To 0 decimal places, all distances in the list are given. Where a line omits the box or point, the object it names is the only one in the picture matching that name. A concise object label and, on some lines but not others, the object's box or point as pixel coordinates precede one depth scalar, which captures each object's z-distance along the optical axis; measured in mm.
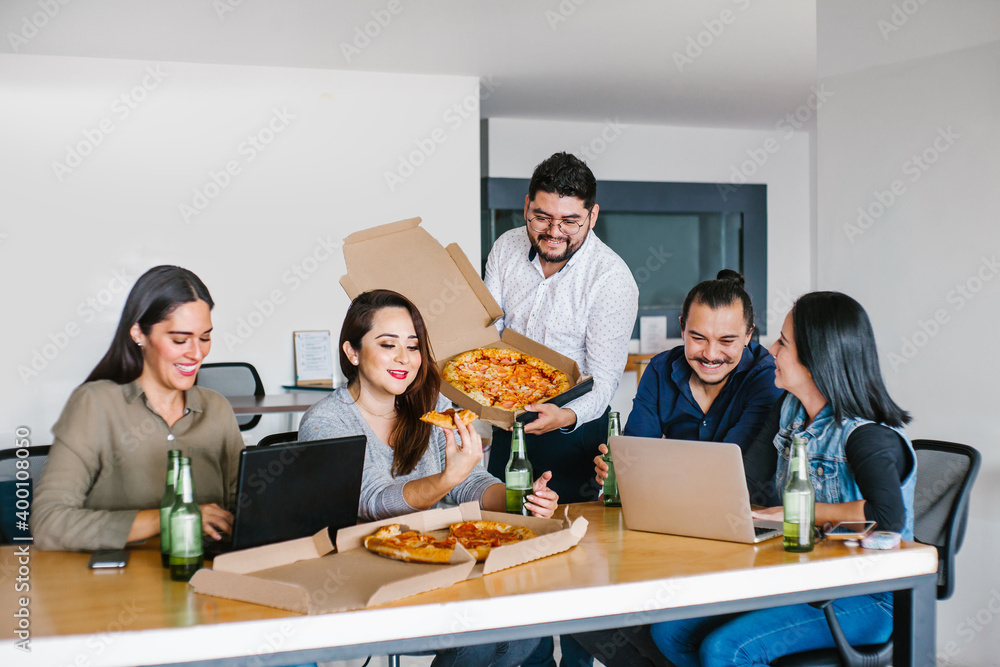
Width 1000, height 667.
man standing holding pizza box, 2529
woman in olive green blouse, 1745
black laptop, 1437
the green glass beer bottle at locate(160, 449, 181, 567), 1462
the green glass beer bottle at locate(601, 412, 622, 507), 2041
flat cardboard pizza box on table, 1253
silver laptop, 1591
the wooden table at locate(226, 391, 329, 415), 3969
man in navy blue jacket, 2207
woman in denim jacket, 1693
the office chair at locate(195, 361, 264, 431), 4573
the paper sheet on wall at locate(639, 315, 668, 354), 6531
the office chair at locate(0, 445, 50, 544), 1962
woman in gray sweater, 1919
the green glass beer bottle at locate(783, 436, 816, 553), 1558
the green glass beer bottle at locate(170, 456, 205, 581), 1421
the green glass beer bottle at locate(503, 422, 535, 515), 1883
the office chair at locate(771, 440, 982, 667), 2221
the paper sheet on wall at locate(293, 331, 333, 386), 5023
